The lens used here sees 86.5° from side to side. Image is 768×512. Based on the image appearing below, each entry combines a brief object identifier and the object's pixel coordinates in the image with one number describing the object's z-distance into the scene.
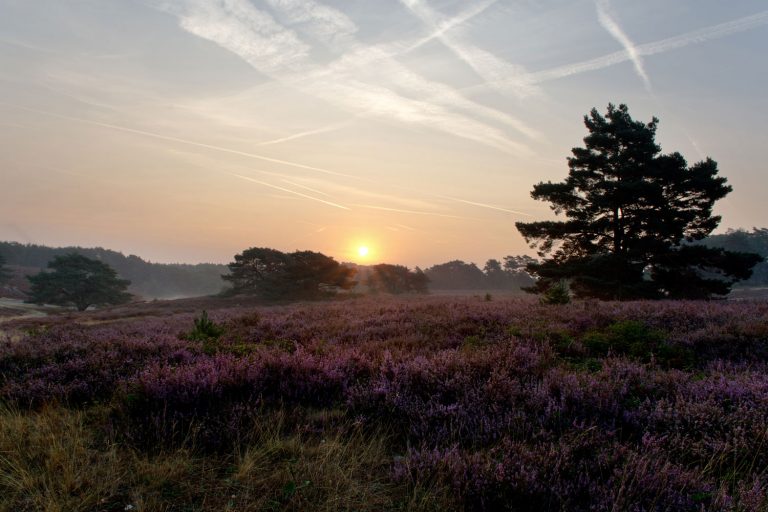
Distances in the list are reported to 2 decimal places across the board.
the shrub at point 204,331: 8.27
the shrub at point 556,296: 13.12
